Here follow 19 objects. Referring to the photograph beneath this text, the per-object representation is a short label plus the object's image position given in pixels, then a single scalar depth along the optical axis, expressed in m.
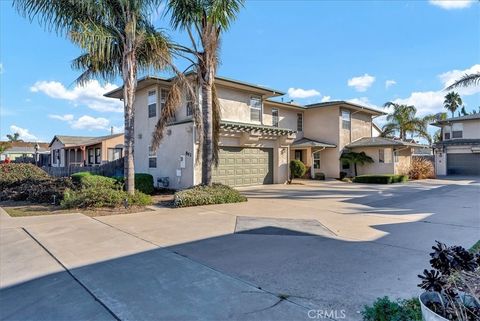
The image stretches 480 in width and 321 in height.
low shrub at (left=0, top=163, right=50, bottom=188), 15.61
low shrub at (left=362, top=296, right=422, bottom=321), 2.93
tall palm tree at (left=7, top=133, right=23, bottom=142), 73.44
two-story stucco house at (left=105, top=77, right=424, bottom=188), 16.84
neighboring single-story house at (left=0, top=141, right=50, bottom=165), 44.97
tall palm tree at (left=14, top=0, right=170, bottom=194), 10.45
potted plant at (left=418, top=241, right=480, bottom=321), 2.41
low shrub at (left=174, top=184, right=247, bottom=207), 11.48
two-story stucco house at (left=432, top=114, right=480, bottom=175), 30.33
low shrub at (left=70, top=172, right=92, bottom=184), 14.36
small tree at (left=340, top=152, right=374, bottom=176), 24.11
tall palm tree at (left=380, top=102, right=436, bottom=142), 31.39
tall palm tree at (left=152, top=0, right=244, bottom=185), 11.73
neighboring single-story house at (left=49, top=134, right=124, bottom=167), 31.88
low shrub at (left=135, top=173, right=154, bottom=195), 15.42
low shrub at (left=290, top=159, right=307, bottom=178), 23.03
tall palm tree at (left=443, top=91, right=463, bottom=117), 45.41
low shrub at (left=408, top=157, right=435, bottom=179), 25.91
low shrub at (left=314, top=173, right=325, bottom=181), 24.33
